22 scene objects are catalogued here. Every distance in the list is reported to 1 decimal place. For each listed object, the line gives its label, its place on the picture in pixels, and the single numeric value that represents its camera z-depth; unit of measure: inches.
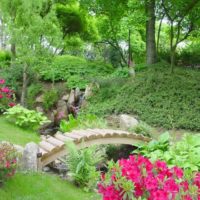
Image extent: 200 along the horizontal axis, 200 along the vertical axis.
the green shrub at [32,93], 378.6
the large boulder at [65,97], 378.4
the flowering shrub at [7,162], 145.6
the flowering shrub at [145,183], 86.7
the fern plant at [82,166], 189.5
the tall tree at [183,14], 360.9
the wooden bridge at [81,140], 203.6
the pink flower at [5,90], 332.7
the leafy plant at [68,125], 285.7
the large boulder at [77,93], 375.7
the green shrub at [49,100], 370.9
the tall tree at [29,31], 331.8
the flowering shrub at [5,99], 329.7
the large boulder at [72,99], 372.0
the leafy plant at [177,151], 192.4
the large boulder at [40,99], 379.8
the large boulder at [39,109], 374.9
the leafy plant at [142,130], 265.0
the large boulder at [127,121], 293.4
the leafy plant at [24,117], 297.8
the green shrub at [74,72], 388.9
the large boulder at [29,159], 184.2
